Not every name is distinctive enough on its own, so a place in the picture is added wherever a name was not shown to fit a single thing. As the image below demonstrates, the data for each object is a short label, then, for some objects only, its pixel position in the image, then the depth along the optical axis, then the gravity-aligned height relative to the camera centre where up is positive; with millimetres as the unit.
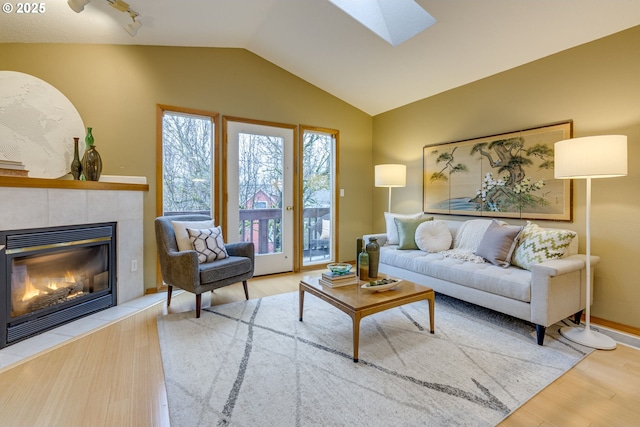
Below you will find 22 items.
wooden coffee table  1880 -613
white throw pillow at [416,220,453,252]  3295 -309
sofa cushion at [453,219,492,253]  3094 -266
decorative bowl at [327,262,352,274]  2366 -476
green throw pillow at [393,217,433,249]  3434 -251
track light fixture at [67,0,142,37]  2096 +1603
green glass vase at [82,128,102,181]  2688 +437
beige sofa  2102 -599
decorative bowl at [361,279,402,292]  2150 -559
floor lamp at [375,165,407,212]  3941 +455
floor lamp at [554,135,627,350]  2025 +329
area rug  1456 -982
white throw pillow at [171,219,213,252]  2835 -257
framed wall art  2797 +363
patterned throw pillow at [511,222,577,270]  2354 -294
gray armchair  2529 -518
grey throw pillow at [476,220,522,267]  2598 -309
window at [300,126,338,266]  4361 +224
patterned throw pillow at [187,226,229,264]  2816 -337
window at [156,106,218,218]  3381 +568
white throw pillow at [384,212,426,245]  3656 -234
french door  3746 +272
